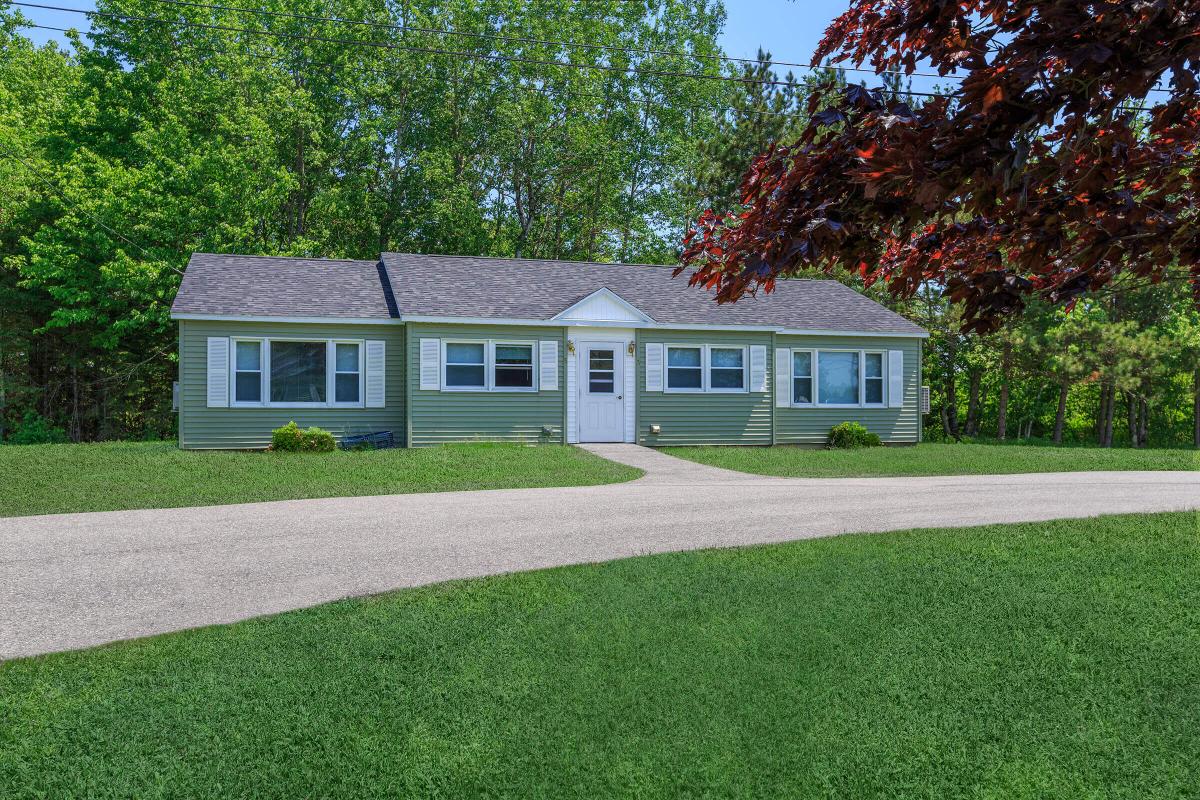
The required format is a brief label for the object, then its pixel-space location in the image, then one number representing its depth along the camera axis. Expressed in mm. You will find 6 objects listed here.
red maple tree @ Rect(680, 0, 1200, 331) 2119
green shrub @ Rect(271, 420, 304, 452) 15539
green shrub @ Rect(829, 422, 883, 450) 18766
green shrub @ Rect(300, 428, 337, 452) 15586
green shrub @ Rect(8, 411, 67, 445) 22109
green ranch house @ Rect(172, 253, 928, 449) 16562
